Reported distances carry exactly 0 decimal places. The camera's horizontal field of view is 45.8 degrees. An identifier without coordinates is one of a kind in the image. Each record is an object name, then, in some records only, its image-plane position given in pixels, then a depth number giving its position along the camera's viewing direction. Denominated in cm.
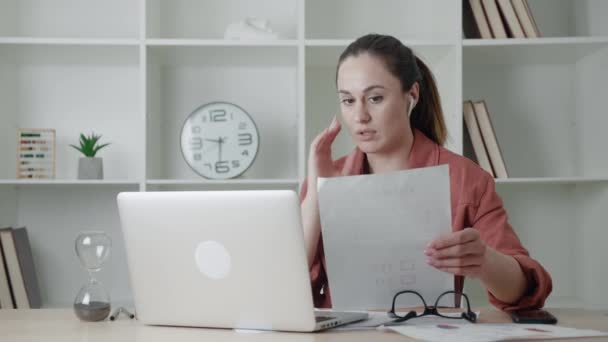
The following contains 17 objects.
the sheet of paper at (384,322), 125
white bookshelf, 282
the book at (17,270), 251
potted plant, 260
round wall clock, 265
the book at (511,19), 254
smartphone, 130
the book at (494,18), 254
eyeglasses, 130
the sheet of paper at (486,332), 110
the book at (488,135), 257
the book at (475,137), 256
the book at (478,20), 255
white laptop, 115
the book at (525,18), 254
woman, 174
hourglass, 138
